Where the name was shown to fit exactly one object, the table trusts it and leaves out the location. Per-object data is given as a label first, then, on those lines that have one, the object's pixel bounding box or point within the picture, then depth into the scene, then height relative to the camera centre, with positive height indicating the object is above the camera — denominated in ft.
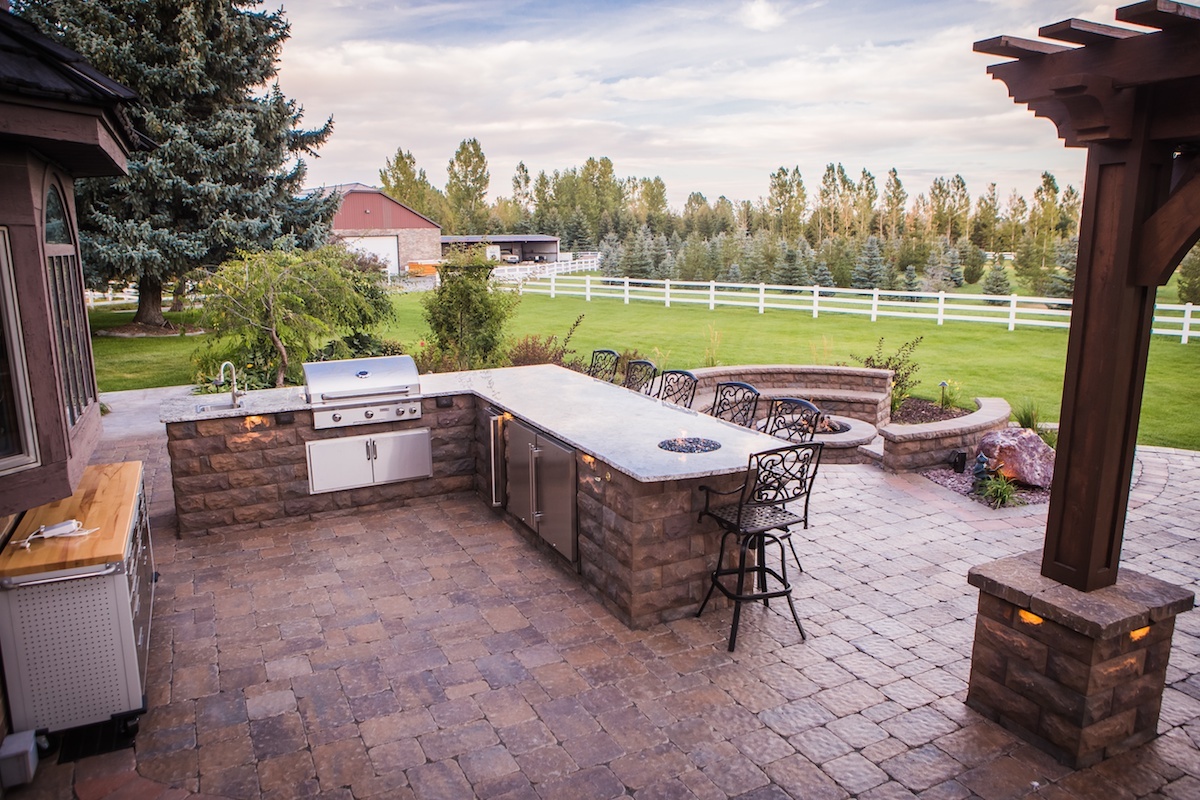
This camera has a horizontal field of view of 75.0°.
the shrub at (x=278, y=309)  29.27 -2.15
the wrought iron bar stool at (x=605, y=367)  28.40 -4.33
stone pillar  10.87 -5.78
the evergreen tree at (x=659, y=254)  112.47 -0.22
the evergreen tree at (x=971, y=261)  100.73 -1.26
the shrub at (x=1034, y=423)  26.38 -5.90
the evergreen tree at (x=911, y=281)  85.86 -3.24
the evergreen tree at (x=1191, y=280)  61.55 -2.27
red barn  126.82 +4.36
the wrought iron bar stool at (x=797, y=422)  20.31 -4.61
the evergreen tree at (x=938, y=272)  91.45 -2.33
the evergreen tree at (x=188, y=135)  48.14 +7.66
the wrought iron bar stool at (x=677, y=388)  25.45 -5.16
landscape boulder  23.22 -6.09
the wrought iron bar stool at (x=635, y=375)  26.23 -4.21
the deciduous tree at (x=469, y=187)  200.54 +16.72
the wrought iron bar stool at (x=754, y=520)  14.44 -4.93
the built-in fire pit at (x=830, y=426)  28.21 -6.23
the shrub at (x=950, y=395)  30.96 -5.84
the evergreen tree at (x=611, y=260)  118.77 -1.22
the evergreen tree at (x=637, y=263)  112.06 -1.46
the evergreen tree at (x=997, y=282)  80.79 -3.16
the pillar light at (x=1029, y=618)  11.40 -5.28
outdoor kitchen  15.23 -4.97
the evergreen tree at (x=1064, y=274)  73.26 -2.28
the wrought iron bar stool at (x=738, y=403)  23.10 -4.80
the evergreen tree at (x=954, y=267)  94.94 -1.92
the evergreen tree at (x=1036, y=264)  84.23 -1.48
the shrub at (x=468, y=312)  34.73 -2.60
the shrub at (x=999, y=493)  22.29 -6.81
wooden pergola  9.71 +0.41
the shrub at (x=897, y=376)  32.19 -5.23
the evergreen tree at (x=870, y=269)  89.51 -1.92
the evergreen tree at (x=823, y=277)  90.38 -2.83
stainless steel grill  20.86 -3.68
